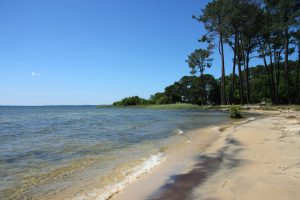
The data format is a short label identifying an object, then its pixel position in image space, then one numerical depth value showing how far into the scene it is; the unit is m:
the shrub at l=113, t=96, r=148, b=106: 70.85
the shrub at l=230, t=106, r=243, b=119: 20.54
